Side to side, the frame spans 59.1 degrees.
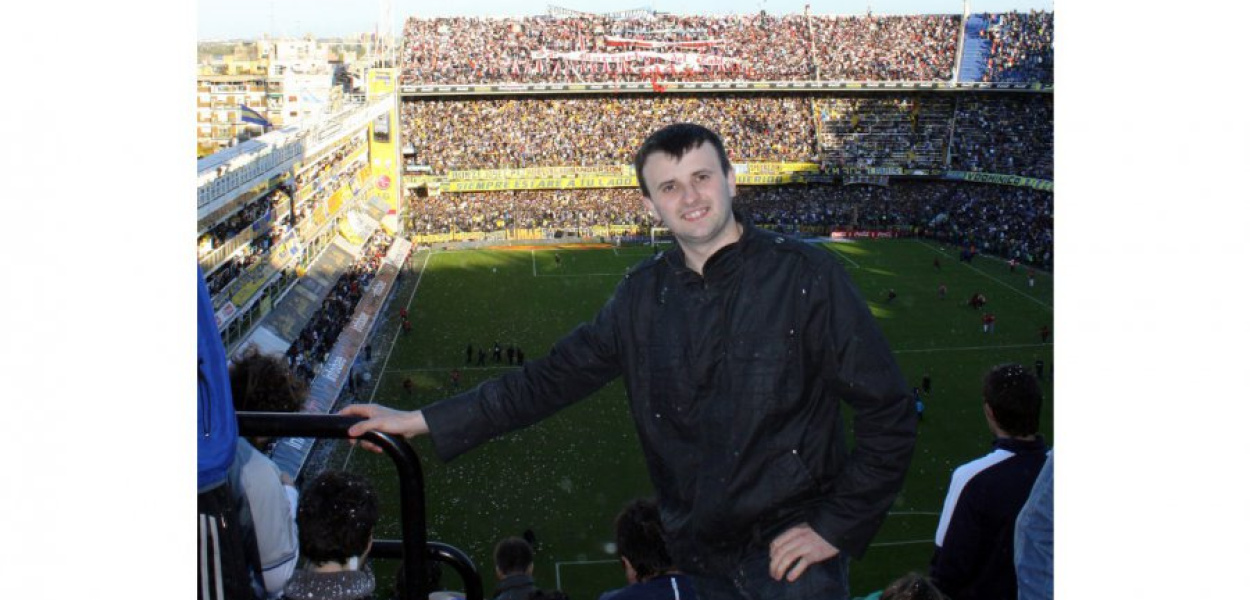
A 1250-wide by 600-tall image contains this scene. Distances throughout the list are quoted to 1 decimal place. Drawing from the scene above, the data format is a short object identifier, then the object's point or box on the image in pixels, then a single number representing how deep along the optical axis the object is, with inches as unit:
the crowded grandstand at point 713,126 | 2023.9
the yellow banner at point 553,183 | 2219.5
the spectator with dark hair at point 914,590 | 127.6
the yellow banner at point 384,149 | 1971.1
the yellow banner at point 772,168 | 2277.3
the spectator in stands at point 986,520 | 155.1
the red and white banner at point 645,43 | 2503.7
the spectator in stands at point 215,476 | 96.1
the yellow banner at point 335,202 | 1526.8
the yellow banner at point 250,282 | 998.9
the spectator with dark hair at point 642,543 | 166.1
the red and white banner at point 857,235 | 2095.2
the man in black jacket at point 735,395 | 121.3
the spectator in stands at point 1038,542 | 113.5
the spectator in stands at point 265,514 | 113.1
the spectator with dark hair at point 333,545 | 123.7
